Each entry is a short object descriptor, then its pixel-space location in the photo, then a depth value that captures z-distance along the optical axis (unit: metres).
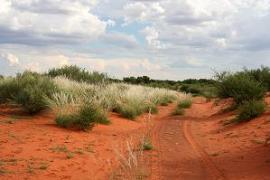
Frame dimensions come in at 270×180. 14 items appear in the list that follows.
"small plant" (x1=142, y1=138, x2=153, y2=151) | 10.24
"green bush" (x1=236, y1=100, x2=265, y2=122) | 14.81
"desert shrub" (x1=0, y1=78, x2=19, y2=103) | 16.55
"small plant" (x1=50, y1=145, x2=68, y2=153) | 9.66
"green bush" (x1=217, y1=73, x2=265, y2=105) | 18.36
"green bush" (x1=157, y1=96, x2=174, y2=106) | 27.19
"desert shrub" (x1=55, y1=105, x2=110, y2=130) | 12.91
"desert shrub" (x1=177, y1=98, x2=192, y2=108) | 25.42
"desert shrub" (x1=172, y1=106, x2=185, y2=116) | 20.79
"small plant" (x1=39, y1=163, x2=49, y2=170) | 8.09
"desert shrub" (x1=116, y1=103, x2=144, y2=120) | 17.25
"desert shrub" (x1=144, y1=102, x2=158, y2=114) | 20.29
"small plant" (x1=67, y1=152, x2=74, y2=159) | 9.08
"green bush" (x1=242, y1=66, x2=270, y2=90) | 22.00
